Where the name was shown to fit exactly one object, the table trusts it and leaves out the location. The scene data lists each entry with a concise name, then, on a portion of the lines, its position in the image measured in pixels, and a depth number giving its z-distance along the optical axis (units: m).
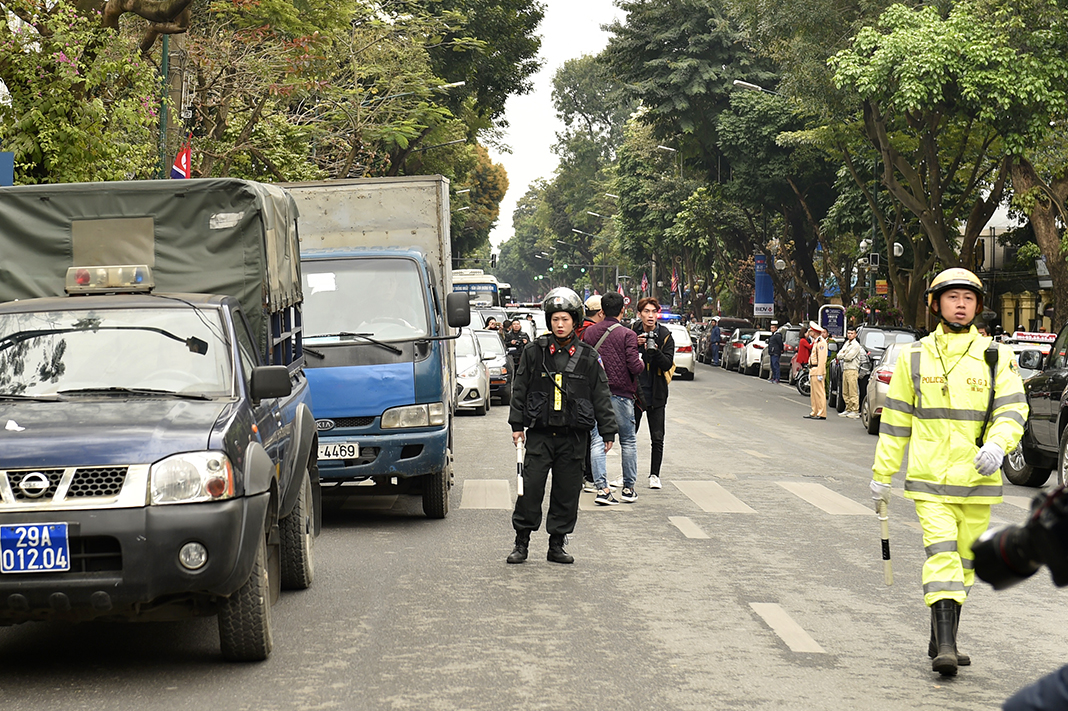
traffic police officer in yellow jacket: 6.14
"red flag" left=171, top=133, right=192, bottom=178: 17.73
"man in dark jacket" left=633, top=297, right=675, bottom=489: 12.76
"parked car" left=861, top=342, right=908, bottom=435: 20.83
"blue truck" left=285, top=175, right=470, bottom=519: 10.59
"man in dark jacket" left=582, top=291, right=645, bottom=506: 12.13
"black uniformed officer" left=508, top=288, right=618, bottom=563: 8.96
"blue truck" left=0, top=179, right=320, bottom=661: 5.53
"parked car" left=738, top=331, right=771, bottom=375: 42.62
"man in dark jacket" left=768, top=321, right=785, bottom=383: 38.06
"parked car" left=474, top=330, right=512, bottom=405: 25.77
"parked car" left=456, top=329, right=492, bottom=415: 22.88
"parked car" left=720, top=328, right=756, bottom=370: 46.22
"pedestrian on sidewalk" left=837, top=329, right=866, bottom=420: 25.55
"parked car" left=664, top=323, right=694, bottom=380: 37.09
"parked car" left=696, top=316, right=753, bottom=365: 52.19
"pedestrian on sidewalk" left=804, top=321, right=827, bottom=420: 24.44
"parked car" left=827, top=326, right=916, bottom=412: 26.75
